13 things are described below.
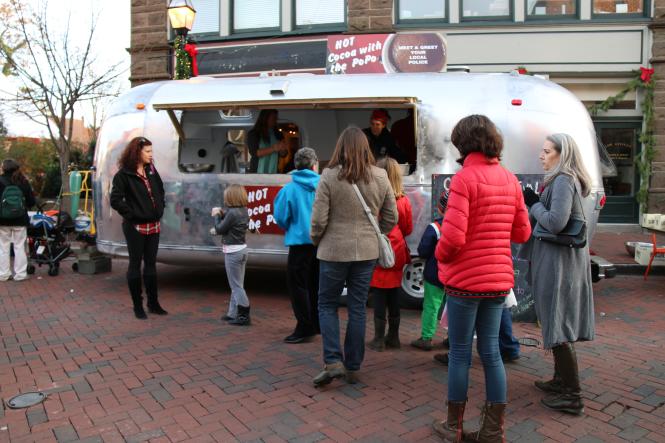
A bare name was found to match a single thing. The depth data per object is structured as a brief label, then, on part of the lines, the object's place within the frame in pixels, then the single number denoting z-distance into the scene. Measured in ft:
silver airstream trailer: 20.57
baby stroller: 29.09
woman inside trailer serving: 24.11
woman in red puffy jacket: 10.11
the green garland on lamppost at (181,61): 30.73
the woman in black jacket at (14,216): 26.50
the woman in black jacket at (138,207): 19.56
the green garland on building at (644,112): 41.45
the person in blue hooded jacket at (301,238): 16.07
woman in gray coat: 11.88
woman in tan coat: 13.02
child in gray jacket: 18.76
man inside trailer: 23.18
